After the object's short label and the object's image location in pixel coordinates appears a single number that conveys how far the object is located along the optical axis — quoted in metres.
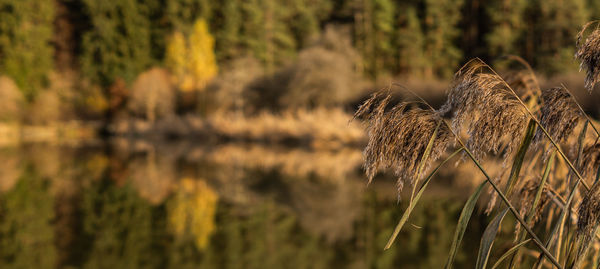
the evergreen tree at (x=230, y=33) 38.41
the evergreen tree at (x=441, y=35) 35.03
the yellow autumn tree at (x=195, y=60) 31.61
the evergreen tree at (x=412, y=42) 34.81
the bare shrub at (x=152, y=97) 30.58
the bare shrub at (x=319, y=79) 24.88
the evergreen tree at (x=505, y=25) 30.88
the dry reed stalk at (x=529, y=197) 1.87
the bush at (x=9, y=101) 28.14
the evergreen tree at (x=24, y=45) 35.38
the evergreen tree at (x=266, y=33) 37.50
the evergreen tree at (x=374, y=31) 36.50
